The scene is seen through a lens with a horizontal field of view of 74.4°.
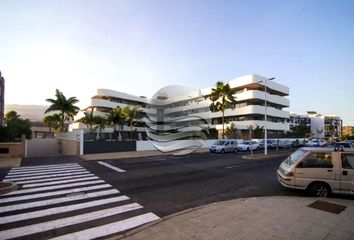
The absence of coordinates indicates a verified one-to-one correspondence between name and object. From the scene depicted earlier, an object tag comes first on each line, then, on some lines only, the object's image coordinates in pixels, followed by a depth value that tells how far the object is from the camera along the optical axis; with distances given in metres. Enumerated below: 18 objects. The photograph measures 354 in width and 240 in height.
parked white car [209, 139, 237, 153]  27.24
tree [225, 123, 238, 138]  44.47
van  7.70
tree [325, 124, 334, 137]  91.98
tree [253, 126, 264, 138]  47.25
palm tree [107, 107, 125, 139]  43.78
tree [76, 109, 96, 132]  50.59
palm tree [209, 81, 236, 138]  42.16
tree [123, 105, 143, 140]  43.70
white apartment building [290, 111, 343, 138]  86.31
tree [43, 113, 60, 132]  48.23
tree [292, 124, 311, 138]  56.18
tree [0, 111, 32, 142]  27.20
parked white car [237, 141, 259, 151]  30.67
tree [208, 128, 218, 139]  41.84
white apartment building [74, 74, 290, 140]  50.03
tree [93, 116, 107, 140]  49.17
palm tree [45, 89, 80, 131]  40.50
